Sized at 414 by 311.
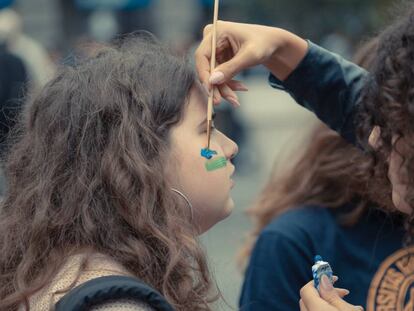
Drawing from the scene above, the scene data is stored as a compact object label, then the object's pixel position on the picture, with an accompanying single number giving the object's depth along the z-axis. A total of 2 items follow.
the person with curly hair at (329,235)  1.93
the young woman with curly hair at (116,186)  1.62
